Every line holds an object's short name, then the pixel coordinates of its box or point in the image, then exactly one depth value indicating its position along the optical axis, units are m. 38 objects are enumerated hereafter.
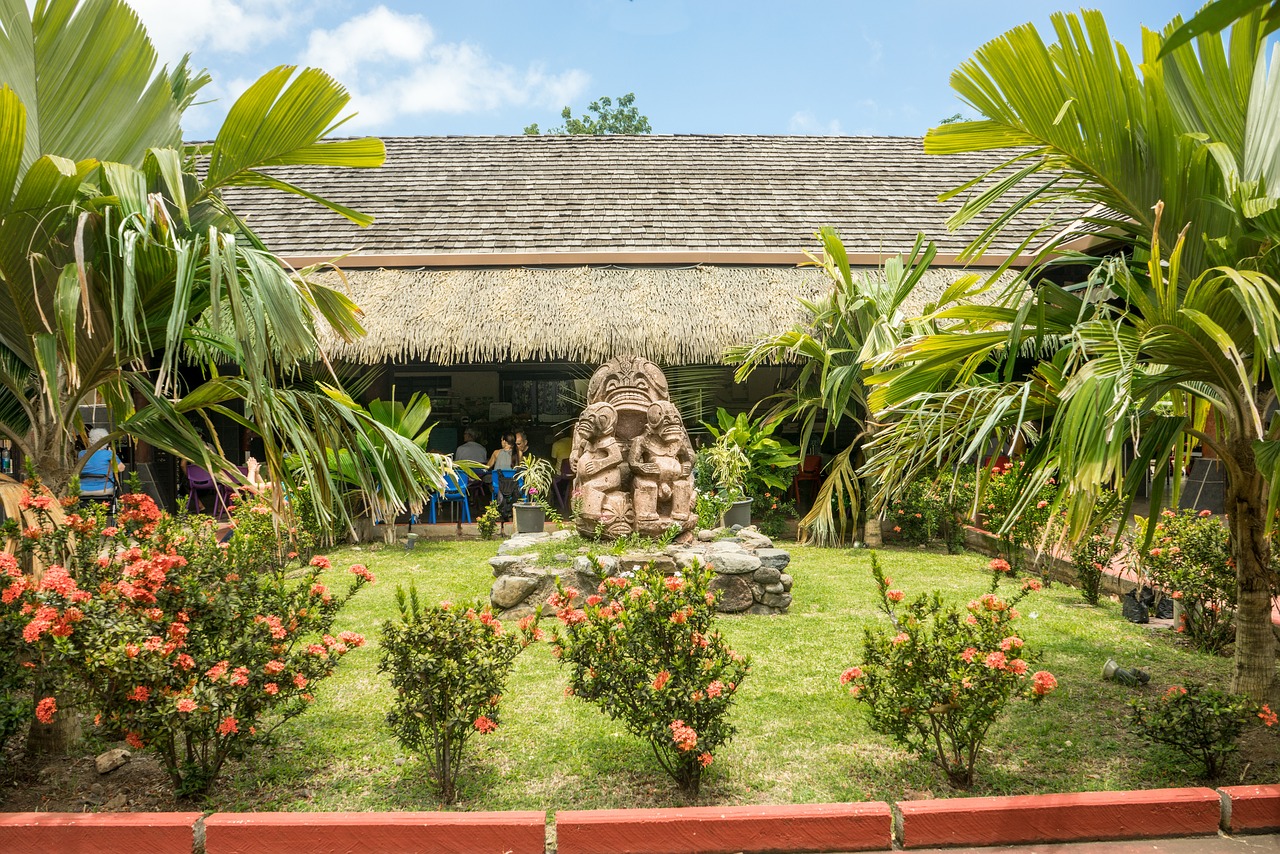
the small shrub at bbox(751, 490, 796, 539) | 10.70
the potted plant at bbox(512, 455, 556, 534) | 9.50
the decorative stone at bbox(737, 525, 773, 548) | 7.74
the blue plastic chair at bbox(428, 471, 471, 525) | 10.40
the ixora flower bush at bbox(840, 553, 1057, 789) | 3.50
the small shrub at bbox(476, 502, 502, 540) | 10.39
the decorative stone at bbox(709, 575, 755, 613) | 6.86
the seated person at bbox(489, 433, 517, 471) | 11.05
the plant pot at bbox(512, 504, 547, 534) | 9.49
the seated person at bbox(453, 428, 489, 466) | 11.21
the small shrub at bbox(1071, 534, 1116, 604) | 6.79
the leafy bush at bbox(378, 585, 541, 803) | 3.55
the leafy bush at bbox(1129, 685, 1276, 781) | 3.53
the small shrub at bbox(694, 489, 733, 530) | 8.84
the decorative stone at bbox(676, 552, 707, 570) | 6.90
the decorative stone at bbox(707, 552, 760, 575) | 6.83
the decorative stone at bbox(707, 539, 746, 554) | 7.30
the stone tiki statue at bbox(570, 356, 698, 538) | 7.76
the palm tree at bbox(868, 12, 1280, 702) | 3.11
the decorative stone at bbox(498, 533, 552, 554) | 7.46
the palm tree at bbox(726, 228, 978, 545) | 8.65
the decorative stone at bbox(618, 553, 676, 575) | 6.93
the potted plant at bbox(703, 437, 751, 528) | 9.43
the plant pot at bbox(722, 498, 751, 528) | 9.68
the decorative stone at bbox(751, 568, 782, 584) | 6.83
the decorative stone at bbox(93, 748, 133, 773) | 3.68
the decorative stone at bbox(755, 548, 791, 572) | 7.05
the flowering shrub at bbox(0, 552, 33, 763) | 3.27
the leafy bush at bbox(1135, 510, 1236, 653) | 5.27
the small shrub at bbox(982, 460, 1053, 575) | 7.52
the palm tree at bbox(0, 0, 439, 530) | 3.16
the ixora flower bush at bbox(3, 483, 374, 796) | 3.23
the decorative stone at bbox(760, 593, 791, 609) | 6.90
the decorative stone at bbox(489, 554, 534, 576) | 6.91
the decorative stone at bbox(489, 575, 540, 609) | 6.75
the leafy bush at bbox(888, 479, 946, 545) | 9.73
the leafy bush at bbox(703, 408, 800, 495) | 10.23
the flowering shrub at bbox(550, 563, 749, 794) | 3.57
